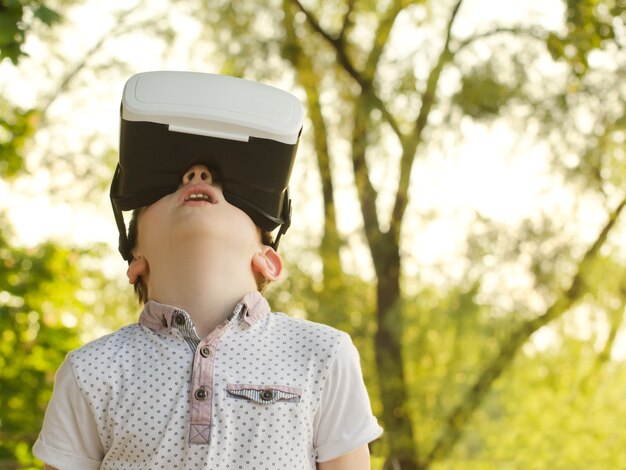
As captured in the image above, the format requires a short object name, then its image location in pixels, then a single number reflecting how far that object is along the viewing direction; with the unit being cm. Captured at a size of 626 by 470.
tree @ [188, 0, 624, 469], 592
